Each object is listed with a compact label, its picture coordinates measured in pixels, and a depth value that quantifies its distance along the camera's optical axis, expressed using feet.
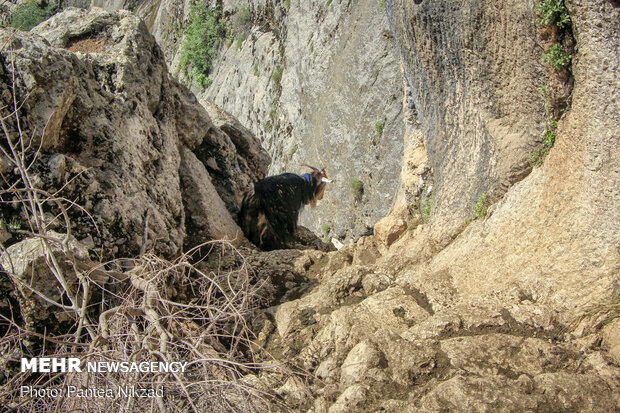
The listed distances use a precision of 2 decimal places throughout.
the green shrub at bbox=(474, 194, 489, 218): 14.06
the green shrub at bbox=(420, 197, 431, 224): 17.01
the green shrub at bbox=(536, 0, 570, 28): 10.99
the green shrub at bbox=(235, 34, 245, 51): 58.76
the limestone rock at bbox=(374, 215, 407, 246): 17.92
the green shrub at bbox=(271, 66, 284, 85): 49.32
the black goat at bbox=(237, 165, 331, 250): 22.36
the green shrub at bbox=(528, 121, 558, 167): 12.34
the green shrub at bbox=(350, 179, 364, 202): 36.46
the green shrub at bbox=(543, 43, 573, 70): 11.27
